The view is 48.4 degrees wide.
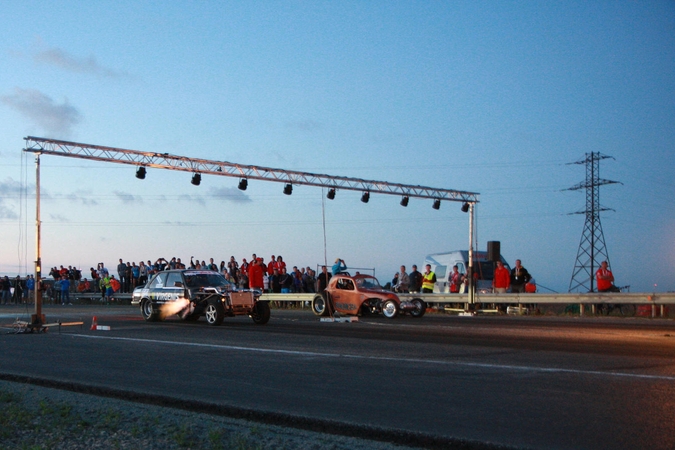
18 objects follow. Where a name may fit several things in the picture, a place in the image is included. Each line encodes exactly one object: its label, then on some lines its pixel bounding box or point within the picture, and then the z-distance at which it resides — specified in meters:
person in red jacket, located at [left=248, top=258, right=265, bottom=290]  30.62
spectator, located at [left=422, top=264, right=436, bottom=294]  28.28
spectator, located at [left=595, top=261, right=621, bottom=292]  24.25
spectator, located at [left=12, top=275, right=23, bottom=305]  47.25
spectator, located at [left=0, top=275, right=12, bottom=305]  47.89
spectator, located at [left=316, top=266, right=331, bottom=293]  29.11
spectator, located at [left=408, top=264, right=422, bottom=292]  28.84
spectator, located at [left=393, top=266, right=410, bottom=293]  29.55
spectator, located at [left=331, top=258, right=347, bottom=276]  26.59
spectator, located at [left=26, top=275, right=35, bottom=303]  44.79
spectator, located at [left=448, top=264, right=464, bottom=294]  30.34
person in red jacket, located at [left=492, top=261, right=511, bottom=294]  26.95
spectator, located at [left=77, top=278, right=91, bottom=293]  48.03
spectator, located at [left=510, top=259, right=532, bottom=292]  27.48
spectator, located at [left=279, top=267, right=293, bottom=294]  34.12
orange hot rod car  23.33
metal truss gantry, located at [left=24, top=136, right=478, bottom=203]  26.98
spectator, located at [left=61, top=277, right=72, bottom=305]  43.03
